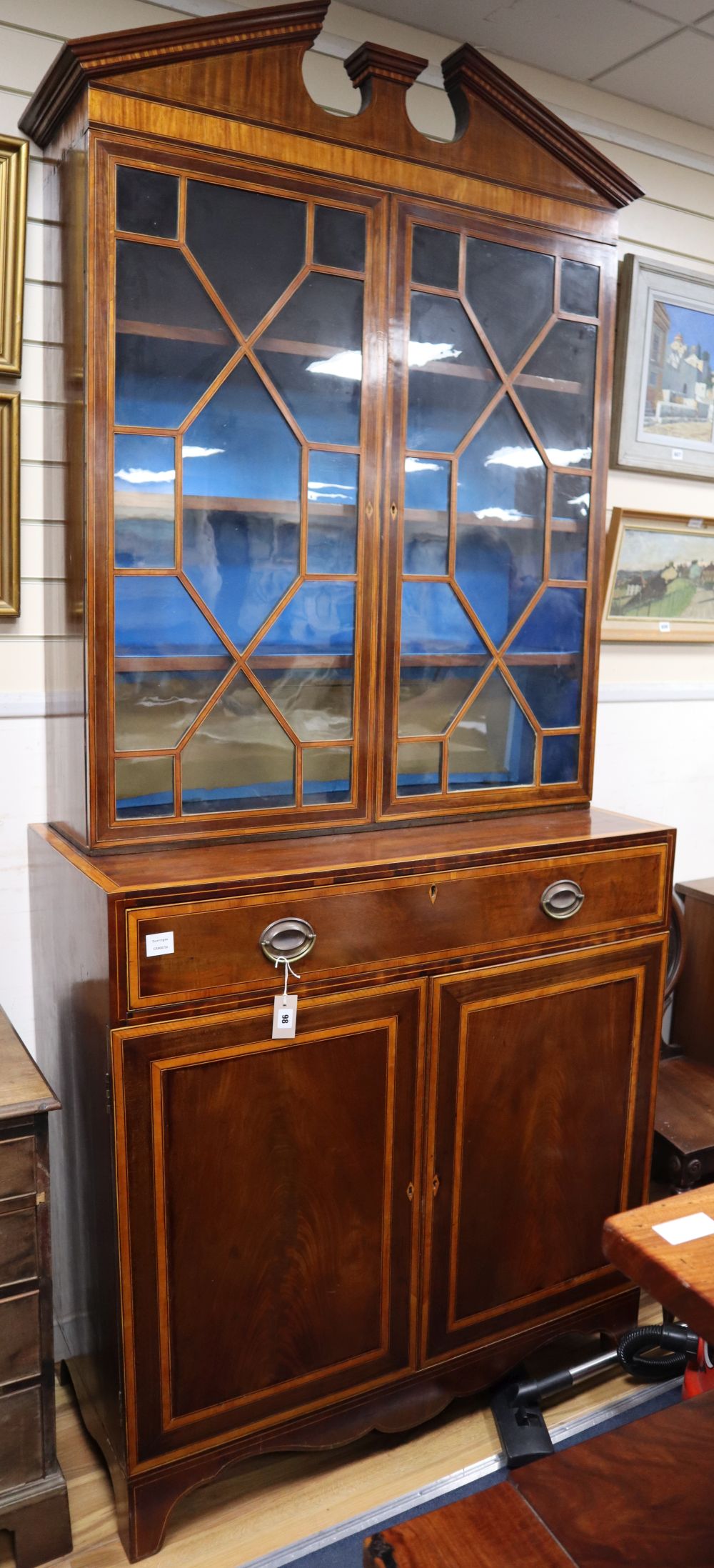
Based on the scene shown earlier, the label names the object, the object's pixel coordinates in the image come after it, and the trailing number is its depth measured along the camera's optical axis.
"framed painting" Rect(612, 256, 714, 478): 2.82
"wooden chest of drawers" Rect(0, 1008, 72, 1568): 1.77
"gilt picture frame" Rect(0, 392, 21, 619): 2.06
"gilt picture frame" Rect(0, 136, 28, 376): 1.99
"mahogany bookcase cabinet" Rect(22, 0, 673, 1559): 1.81
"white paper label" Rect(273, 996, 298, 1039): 1.84
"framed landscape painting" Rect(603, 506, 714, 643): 2.95
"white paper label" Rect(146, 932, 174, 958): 1.72
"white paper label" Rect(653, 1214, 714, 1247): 1.25
